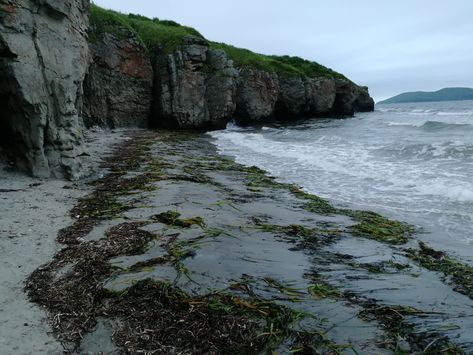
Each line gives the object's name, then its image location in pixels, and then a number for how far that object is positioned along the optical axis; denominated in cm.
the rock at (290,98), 3088
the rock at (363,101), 4612
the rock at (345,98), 3672
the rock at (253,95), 2688
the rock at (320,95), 3299
